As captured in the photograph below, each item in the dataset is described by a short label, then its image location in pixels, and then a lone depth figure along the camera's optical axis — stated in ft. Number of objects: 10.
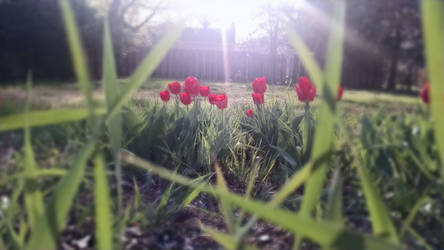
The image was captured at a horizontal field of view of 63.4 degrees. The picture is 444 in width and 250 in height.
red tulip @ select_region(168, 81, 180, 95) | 4.70
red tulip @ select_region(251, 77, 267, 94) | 4.46
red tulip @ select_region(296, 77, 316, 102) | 3.87
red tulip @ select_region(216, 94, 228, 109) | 5.14
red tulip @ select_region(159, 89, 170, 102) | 4.80
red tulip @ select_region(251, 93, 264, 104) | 4.97
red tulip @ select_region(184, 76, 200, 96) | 4.51
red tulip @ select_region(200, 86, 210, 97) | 4.90
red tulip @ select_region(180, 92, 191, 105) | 5.12
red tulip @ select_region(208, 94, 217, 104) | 5.22
